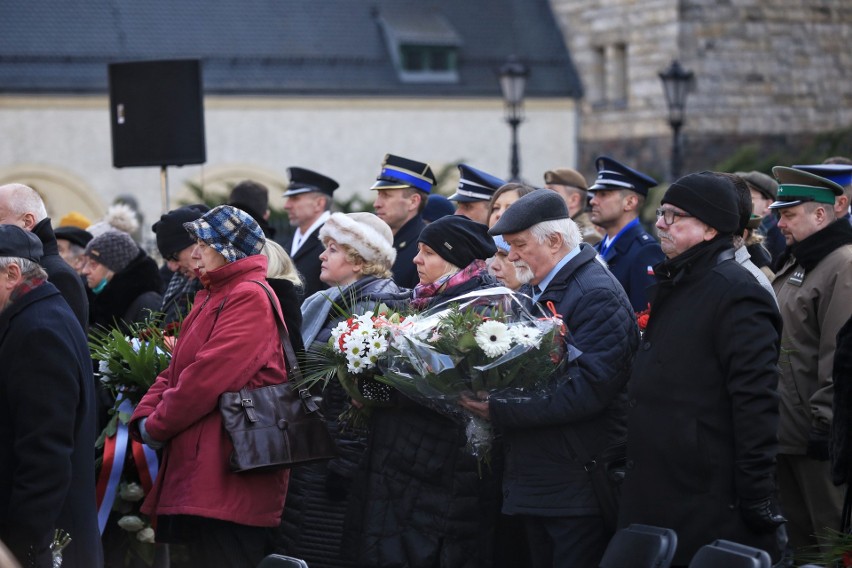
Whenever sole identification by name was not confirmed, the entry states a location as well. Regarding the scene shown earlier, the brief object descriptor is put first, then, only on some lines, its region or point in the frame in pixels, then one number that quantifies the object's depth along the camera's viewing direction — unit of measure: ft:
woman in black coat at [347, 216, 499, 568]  38.50
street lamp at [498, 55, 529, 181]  145.38
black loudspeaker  66.54
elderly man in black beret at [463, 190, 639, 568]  35.55
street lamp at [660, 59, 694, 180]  131.34
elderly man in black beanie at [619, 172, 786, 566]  31.40
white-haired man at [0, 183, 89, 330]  40.78
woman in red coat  36.19
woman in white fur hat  42.70
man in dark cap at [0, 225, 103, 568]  31.76
